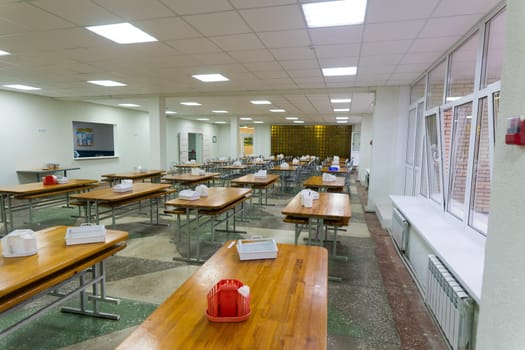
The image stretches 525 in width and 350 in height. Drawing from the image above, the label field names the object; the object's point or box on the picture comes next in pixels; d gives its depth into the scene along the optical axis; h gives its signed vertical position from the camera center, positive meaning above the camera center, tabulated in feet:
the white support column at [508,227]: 3.41 -0.97
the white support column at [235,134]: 39.73 +2.06
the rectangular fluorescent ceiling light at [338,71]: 15.59 +4.49
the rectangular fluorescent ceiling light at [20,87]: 21.39 +4.55
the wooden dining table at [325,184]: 17.43 -2.15
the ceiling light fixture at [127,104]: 31.63 +4.81
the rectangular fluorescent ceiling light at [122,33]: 10.33 +4.35
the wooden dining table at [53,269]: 4.83 -2.28
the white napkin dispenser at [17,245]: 5.68 -2.01
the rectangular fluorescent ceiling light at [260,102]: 27.99 +4.70
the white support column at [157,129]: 24.98 +1.60
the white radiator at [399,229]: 11.56 -3.40
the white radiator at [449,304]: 5.72 -3.44
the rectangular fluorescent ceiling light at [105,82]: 19.90 +4.60
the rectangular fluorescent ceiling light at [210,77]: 17.68 +4.55
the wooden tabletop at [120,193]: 12.69 -2.26
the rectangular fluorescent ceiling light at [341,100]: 25.92 +4.65
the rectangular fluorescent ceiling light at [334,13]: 8.44 +4.34
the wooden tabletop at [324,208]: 9.95 -2.23
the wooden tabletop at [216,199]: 11.19 -2.21
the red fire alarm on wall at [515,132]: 3.42 +0.26
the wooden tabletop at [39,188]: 13.83 -2.20
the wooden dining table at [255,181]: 18.74 -2.18
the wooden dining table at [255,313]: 3.39 -2.30
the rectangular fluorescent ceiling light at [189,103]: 29.71 +4.67
